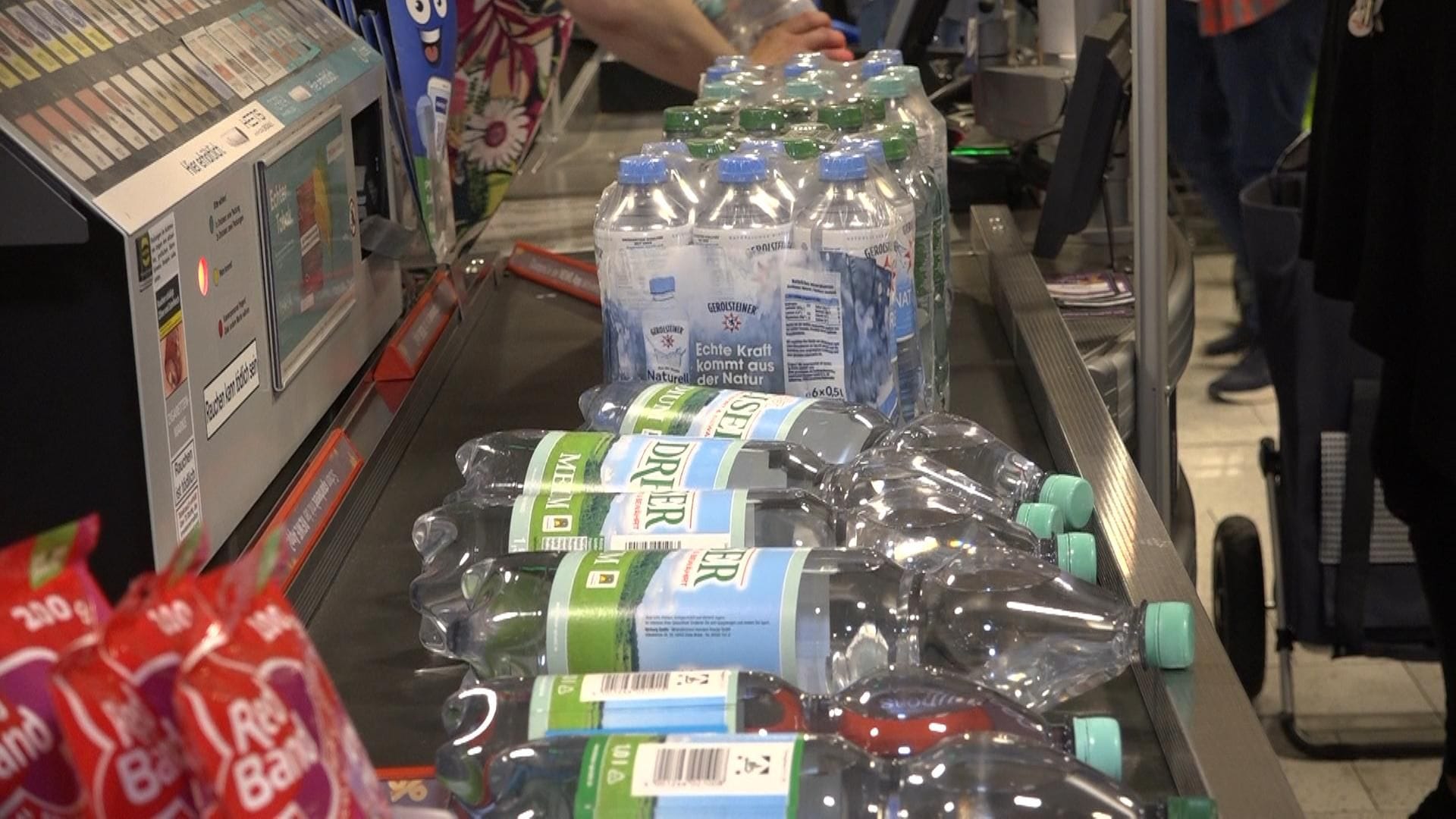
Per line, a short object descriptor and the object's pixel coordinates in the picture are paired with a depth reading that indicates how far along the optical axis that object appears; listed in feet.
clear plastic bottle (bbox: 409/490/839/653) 3.97
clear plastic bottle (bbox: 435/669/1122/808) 3.05
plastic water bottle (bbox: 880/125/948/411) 5.35
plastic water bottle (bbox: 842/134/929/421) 4.89
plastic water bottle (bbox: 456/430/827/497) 4.26
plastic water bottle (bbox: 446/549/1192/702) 3.45
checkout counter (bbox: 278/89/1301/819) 3.46
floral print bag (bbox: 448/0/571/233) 7.49
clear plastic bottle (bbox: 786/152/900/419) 4.70
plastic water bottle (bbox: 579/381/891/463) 4.54
